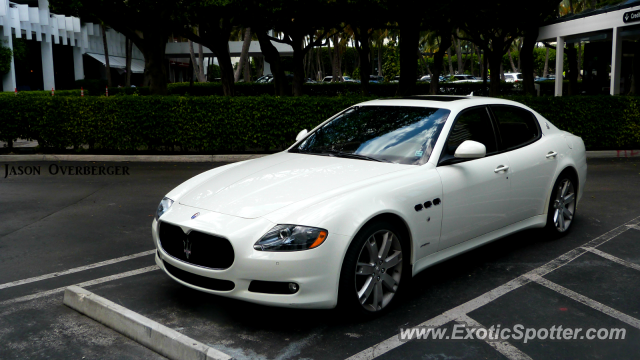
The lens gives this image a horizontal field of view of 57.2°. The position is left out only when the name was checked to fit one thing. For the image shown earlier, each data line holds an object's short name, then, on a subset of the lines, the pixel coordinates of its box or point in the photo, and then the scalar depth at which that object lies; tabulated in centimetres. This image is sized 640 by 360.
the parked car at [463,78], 5256
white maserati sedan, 387
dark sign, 1851
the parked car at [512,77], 5316
